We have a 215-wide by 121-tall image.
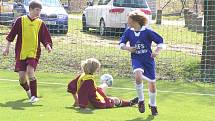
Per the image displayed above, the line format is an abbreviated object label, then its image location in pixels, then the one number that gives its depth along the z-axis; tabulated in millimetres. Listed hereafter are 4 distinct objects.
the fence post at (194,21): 20266
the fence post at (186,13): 23906
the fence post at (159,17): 21106
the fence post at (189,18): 21034
